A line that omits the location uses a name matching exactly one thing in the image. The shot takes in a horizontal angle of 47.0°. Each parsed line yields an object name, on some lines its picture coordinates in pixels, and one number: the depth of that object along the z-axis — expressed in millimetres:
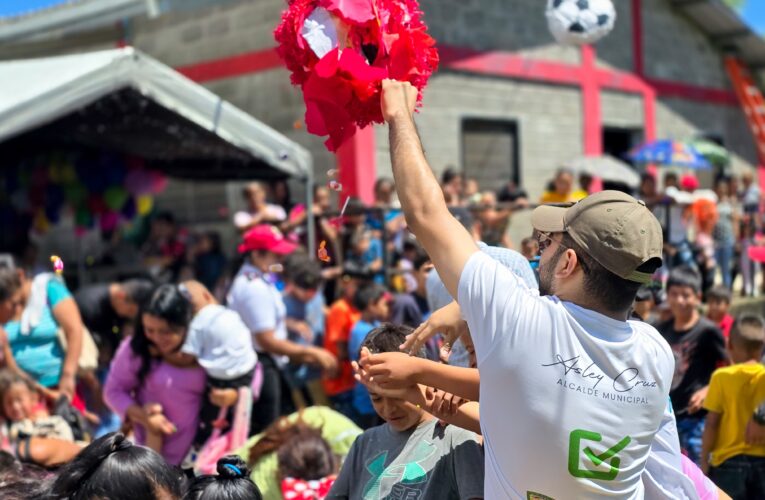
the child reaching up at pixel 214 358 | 4000
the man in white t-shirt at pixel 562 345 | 1711
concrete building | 10172
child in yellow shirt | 3695
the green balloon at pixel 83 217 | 9586
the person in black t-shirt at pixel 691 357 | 4098
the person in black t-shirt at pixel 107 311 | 5496
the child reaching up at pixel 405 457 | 2160
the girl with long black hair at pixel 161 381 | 3920
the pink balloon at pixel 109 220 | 9648
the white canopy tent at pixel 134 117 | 5988
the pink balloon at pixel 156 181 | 9414
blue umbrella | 11203
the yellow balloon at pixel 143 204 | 9523
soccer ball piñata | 4758
